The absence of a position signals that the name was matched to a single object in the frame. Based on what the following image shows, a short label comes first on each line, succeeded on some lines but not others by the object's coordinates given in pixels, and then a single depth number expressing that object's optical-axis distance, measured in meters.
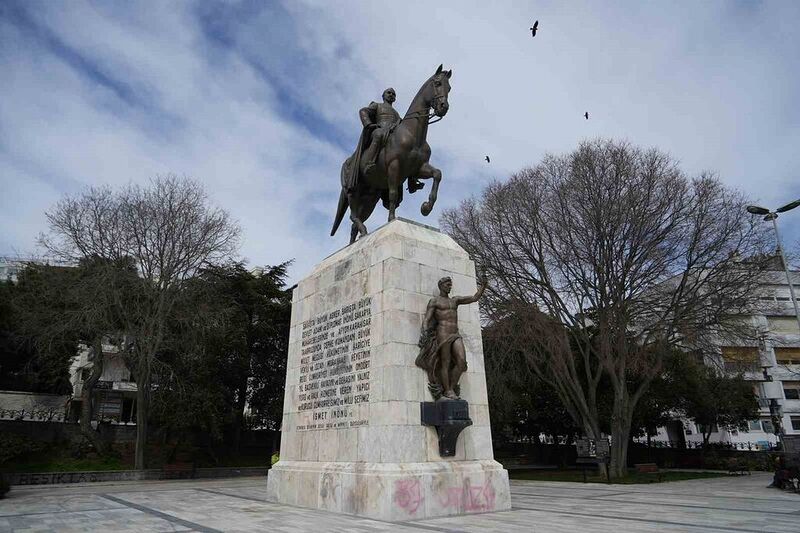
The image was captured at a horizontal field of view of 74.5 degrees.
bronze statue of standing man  9.62
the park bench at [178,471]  24.19
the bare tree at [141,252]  24.05
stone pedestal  8.84
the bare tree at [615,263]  20.64
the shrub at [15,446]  21.50
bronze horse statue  11.20
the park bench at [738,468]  25.81
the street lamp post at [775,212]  18.95
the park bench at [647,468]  24.04
